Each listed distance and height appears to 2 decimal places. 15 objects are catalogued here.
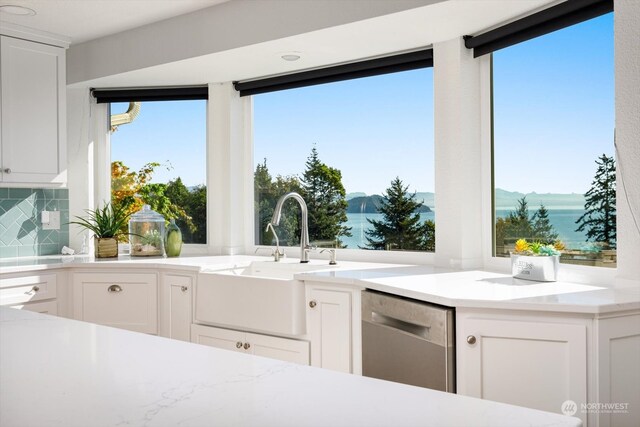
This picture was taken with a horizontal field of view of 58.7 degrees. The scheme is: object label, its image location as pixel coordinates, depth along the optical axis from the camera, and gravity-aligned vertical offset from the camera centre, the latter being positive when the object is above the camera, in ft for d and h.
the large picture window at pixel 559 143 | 7.89 +1.10
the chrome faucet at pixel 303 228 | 10.98 -0.20
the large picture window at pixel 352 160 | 10.71 +1.17
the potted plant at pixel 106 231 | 12.22 -0.25
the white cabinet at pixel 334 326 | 8.36 -1.65
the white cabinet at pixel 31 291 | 10.34 -1.34
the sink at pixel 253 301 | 9.11 -1.40
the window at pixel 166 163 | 13.50 +1.35
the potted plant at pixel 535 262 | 7.61 -0.63
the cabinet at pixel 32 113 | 11.31 +2.20
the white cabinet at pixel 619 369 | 5.84 -1.61
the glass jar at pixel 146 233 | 12.41 -0.31
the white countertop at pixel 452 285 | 6.05 -0.90
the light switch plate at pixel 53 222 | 13.00 -0.05
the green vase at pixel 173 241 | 12.29 -0.48
